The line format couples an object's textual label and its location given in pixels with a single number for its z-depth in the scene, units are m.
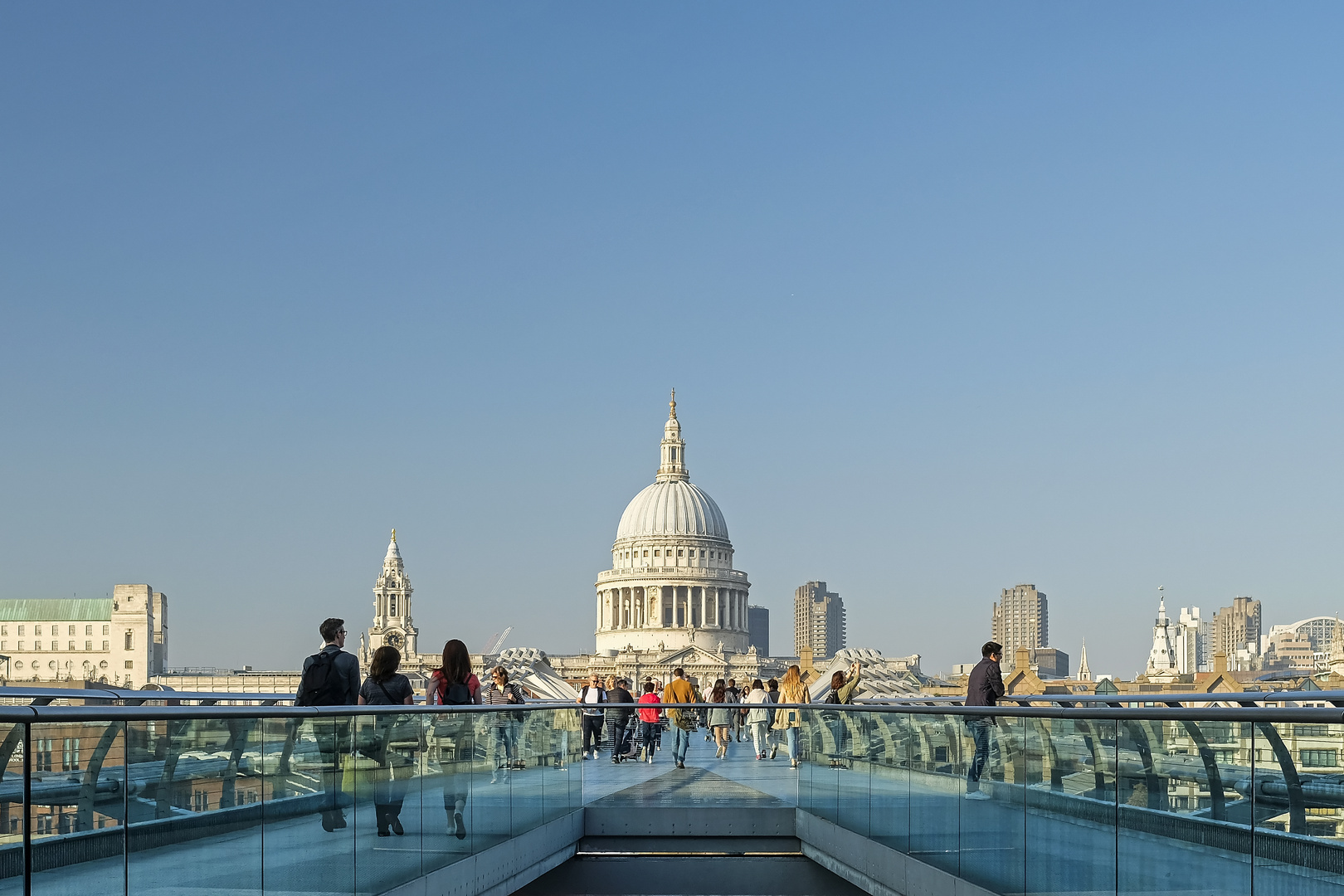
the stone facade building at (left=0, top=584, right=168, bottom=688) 191.12
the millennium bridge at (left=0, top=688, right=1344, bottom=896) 6.45
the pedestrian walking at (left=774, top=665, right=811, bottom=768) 16.61
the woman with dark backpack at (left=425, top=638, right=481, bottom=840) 11.25
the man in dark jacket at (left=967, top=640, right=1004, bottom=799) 13.67
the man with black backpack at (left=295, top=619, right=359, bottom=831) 11.28
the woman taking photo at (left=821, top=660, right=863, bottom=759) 17.98
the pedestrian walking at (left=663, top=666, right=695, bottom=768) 17.75
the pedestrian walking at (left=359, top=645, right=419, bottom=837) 9.84
